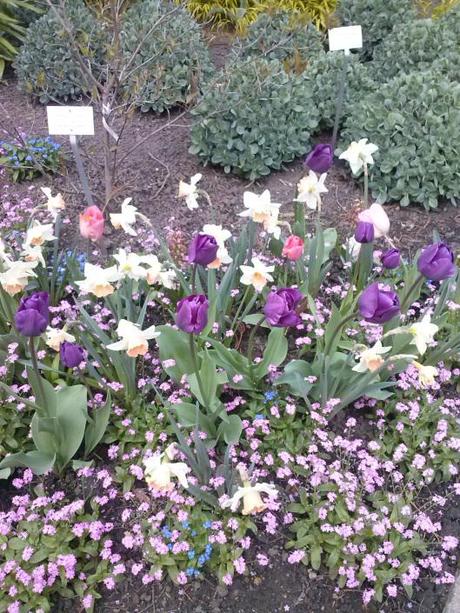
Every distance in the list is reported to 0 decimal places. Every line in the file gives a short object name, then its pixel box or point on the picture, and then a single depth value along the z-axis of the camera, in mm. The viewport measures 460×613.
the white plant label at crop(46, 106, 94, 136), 2279
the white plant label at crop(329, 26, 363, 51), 2857
